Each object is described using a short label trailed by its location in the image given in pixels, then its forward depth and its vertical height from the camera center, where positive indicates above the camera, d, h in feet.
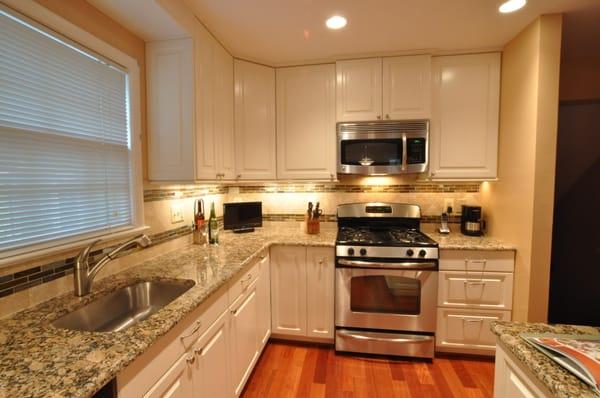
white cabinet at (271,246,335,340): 7.32 -2.93
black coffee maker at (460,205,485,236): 7.70 -1.06
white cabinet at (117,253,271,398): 2.99 -2.40
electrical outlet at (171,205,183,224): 6.44 -0.71
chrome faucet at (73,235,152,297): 3.95 -1.27
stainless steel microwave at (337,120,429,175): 7.46 +1.04
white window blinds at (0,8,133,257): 3.43 +0.67
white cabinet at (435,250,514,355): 6.72 -2.83
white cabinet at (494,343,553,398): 2.38 -1.88
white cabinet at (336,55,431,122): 7.43 +2.66
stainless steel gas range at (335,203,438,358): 6.86 -2.86
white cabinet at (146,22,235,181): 5.58 +1.58
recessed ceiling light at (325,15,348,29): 5.79 +3.52
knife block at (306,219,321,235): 8.23 -1.29
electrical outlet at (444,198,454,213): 8.55 -0.62
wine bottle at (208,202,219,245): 6.93 -1.19
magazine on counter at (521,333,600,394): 2.09 -1.46
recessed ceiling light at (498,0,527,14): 5.25 +3.52
